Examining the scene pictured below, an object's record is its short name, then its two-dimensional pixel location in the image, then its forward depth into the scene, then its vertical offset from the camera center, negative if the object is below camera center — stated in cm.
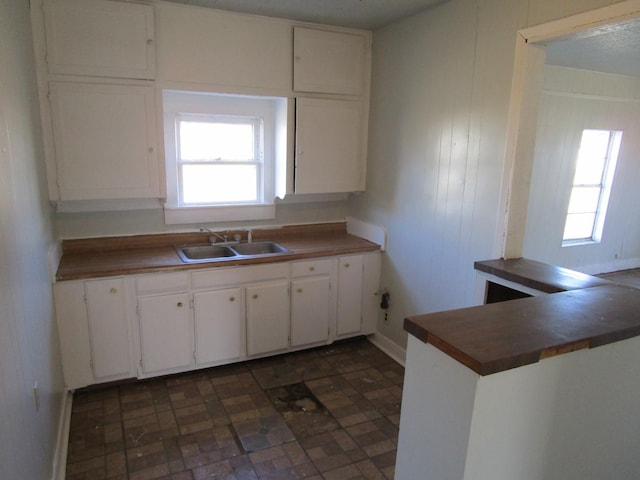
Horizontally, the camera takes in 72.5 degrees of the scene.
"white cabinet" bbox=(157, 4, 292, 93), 287 +69
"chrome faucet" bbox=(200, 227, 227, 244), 343 -67
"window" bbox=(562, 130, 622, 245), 465 -27
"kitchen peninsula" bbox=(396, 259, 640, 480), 106 -61
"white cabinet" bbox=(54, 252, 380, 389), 273 -113
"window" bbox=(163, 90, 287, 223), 329 -3
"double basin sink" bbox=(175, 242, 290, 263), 331 -76
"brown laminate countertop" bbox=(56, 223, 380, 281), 277 -73
